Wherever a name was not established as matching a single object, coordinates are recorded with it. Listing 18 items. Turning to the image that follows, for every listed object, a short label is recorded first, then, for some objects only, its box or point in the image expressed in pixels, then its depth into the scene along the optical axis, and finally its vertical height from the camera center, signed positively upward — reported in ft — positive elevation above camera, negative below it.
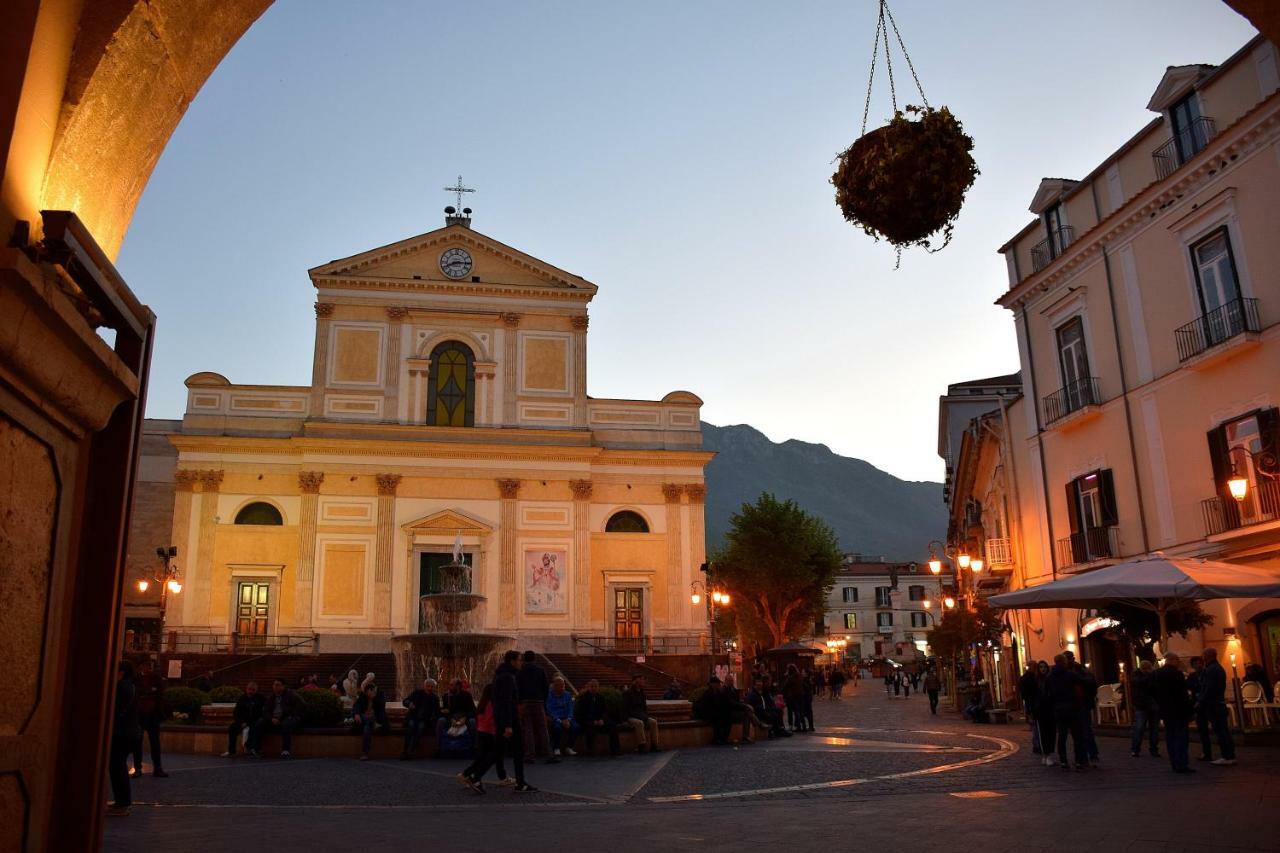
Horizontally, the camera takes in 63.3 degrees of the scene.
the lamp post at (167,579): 86.89 +8.86
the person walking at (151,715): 41.73 -1.33
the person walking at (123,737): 29.82 -1.69
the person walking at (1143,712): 43.70 -2.04
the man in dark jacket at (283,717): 52.47 -1.84
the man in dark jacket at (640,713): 54.56 -2.08
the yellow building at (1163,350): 56.18 +19.08
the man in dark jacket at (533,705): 40.40 -1.22
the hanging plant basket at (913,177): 16.63 +7.71
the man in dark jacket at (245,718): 53.13 -1.89
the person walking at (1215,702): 39.78 -1.54
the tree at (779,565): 162.50 +16.09
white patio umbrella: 43.27 +3.20
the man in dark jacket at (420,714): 51.49 -1.79
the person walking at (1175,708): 36.88 -1.65
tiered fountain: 71.26 +1.39
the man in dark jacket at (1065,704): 40.14 -1.52
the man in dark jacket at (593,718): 52.19 -2.17
